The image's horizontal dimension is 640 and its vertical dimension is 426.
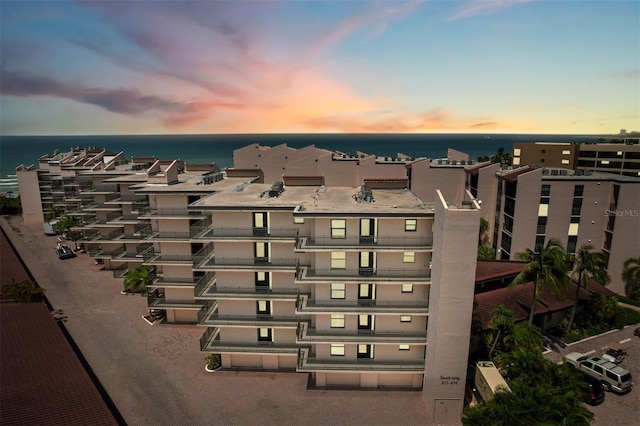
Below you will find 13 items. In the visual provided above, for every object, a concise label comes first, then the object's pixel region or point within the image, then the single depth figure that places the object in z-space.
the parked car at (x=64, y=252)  65.88
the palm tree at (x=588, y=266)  36.62
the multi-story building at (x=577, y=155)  99.25
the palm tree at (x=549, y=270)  31.78
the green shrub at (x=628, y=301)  46.43
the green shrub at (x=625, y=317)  40.66
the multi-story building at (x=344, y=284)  26.81
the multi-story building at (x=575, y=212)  47.34
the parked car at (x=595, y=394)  29.19
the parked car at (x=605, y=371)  30.38
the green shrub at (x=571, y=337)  37.69
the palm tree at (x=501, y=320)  30.25
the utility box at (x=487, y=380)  27.87
